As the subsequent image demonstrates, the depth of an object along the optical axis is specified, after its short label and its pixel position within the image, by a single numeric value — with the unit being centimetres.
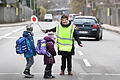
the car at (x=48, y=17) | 10620
